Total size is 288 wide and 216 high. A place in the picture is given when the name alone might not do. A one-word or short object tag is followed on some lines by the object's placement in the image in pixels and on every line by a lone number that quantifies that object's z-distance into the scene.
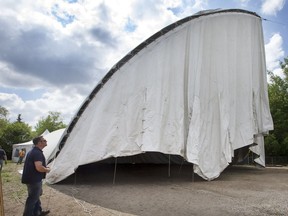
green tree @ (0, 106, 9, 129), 44.35
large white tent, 7.93
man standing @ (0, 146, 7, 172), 9.57
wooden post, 3.25
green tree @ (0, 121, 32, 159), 32.86
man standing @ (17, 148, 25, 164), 19.87
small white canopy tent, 13.93
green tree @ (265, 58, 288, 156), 23.52
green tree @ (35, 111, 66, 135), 49.61
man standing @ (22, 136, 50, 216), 4.08
